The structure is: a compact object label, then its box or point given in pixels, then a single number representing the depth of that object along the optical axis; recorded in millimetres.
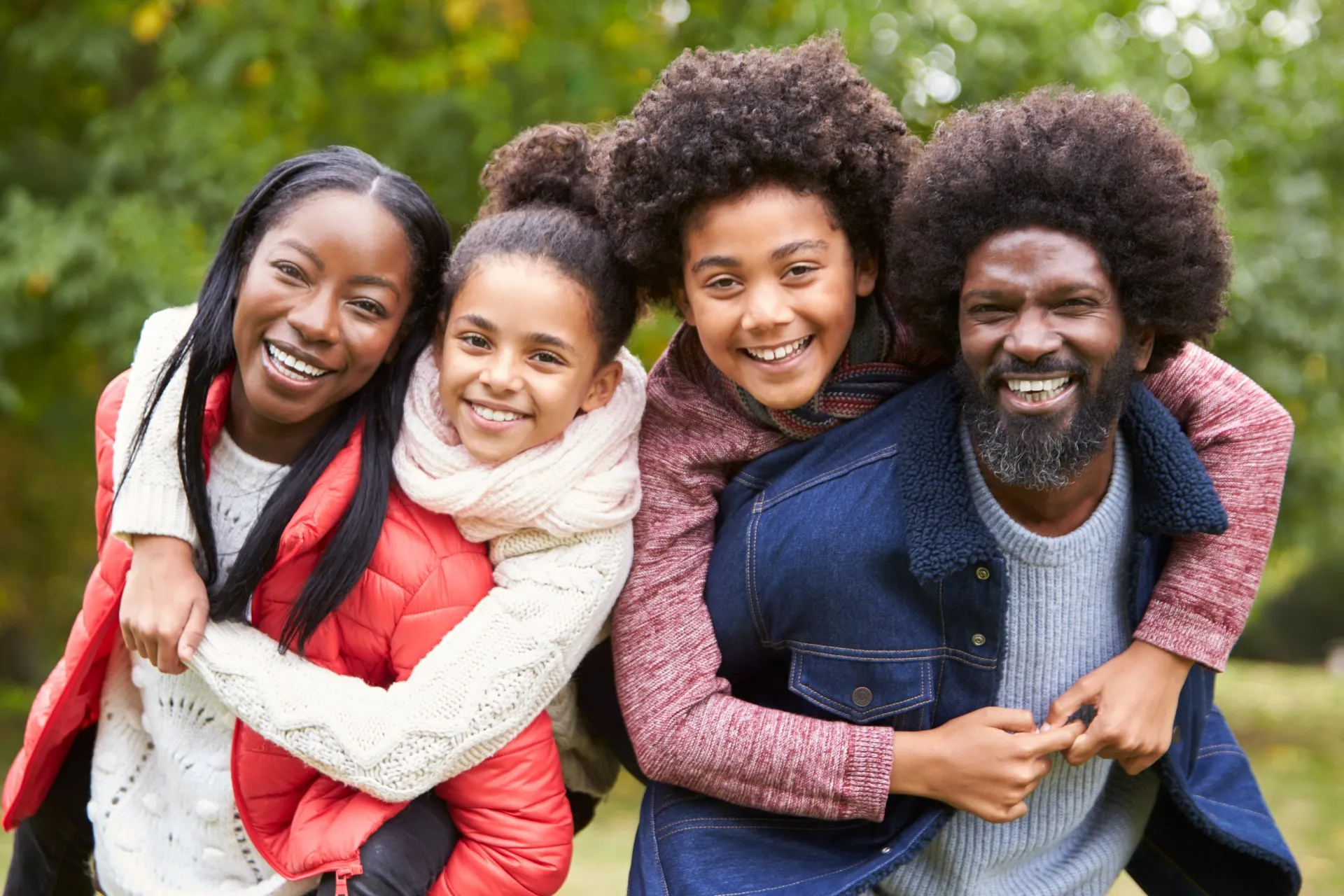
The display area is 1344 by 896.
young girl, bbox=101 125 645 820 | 2570
